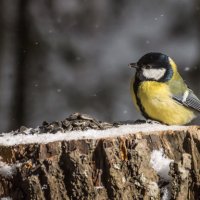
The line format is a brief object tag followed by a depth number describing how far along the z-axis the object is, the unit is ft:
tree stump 18.54
